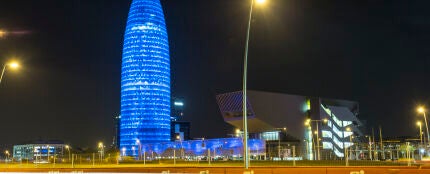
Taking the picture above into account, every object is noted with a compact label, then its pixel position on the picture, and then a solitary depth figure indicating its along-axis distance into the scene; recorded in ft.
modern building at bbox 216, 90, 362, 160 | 401.49
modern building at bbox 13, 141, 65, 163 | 207.13
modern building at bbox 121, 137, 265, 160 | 375.04
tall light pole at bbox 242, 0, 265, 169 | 88.58
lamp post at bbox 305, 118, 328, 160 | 424.05
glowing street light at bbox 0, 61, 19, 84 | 137.69
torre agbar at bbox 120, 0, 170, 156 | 604.08
